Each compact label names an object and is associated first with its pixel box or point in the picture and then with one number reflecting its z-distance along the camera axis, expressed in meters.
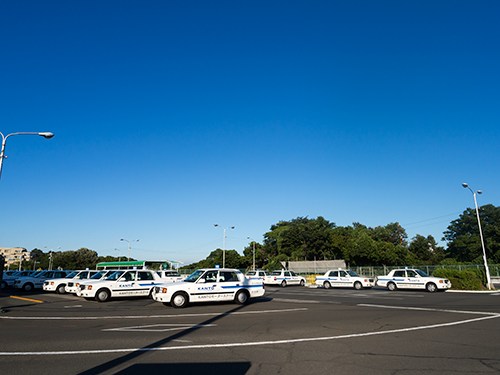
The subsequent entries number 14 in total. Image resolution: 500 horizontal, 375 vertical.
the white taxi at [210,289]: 15.92
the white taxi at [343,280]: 31.86
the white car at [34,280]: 28.45
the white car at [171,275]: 24.66
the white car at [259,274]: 36.62
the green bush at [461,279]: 28.45
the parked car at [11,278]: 30.59
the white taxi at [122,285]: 19.14
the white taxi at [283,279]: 36.12
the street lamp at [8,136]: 15.57
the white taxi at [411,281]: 26.97
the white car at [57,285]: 26.16
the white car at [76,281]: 23.30
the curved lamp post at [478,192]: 29.01
